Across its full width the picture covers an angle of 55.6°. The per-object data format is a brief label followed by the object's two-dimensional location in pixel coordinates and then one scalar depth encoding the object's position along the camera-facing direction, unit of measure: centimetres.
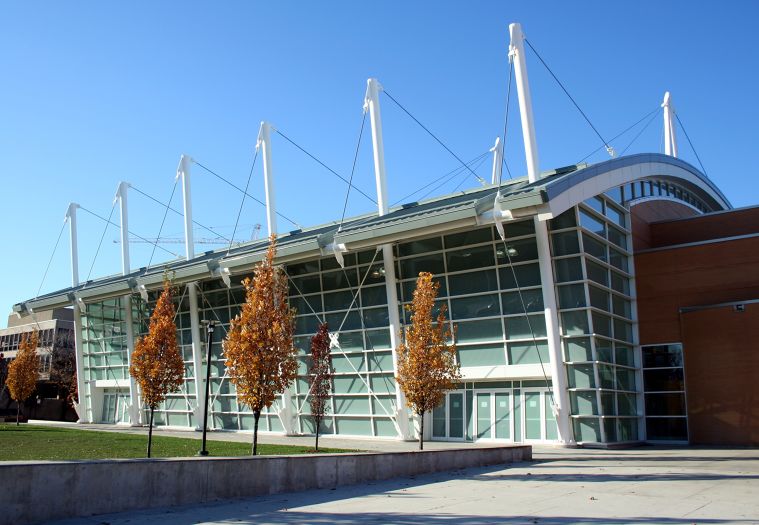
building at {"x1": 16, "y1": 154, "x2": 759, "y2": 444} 2677
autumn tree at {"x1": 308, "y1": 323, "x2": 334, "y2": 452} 2452
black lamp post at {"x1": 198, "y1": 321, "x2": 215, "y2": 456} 2051
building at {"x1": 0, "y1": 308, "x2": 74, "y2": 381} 6625
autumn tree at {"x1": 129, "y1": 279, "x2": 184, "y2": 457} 2344
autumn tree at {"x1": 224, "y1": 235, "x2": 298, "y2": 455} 1991
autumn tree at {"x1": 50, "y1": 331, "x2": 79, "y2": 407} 6131
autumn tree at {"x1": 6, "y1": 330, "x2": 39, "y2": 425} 4236
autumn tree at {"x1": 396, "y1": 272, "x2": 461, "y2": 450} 2228
